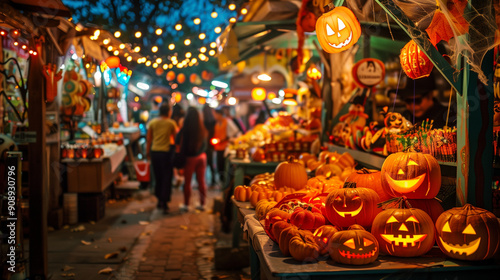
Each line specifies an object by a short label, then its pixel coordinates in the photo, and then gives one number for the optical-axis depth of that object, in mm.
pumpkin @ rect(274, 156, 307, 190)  5520
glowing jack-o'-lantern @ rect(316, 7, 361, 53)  4242
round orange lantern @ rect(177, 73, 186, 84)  19078
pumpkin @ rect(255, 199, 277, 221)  4496
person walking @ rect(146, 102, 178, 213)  11102
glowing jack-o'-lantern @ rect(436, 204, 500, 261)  3195
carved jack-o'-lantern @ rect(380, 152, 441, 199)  3627
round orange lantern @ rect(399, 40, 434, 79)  4418
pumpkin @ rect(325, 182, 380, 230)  3695
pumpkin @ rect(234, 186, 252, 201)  5551
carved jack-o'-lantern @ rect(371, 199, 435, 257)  3346
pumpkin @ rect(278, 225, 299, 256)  3406
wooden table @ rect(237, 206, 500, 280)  3078
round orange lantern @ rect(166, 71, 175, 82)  18984
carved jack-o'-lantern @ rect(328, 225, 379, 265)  3211
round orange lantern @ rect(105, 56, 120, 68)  8578
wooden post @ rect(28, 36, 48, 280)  5805
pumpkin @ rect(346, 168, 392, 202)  4150
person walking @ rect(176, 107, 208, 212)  11172
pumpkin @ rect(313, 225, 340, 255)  3394
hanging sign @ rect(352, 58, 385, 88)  7414
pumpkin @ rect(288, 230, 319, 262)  3225
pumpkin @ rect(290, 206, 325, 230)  3842
